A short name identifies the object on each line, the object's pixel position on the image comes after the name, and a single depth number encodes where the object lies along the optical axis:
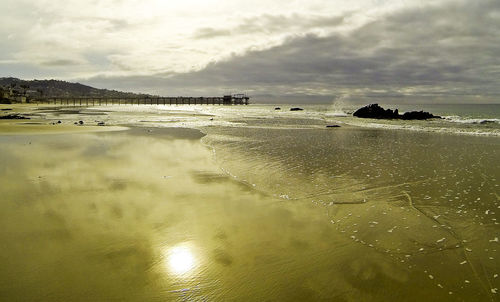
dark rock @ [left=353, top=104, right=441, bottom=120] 47.42
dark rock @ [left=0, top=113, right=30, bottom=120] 32.16
